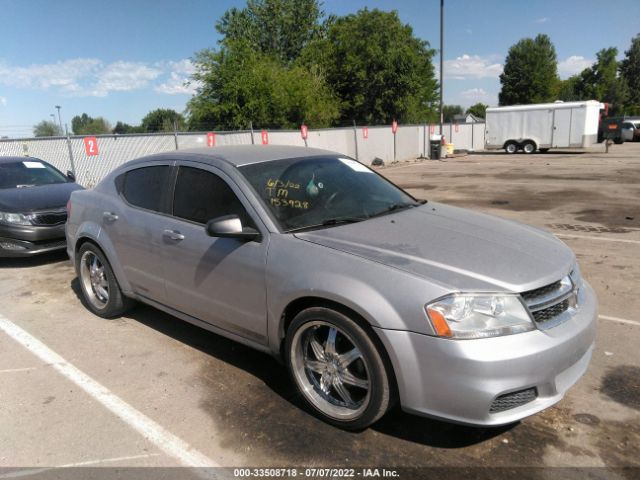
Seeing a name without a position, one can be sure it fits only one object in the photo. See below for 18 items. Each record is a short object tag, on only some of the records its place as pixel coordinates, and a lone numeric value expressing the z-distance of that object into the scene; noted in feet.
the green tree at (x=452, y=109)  362.08
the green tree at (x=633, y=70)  261.65
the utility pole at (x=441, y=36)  86.38
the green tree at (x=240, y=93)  79.51
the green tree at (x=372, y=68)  121.29
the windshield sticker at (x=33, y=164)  26.30
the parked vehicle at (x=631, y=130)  115.34
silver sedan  8.00
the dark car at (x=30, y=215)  21.77
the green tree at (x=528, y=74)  220.43
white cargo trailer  85.10
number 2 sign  44.29
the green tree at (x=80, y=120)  431.10
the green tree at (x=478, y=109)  310.53
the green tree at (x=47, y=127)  197.57
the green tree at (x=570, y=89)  254.90
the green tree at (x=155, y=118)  353.31
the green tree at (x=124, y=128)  336.70
